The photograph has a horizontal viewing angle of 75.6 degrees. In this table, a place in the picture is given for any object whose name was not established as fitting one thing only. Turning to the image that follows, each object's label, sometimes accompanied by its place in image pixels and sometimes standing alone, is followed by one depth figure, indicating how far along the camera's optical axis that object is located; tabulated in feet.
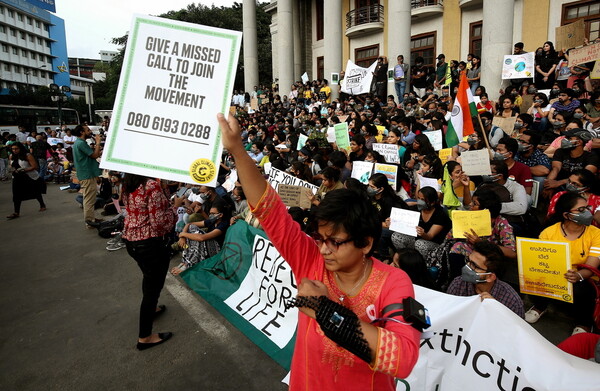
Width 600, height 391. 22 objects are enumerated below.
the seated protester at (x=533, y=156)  18.98
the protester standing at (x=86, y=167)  25.13
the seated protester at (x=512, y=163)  17.57
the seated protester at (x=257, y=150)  34.97
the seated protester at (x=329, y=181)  19.97
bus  91.04
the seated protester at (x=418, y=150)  22.17
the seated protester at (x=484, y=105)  29.70
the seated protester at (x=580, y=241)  11.94
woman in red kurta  4.87
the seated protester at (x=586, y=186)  13.93
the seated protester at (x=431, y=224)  15.51
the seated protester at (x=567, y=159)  17.65
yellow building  37.52
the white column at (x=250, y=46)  75.97
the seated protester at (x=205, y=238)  18.03
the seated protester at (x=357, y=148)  25.53
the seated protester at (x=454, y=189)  16.93
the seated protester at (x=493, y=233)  13.50
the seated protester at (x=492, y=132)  22.33
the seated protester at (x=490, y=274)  10.15
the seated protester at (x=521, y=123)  23.35
